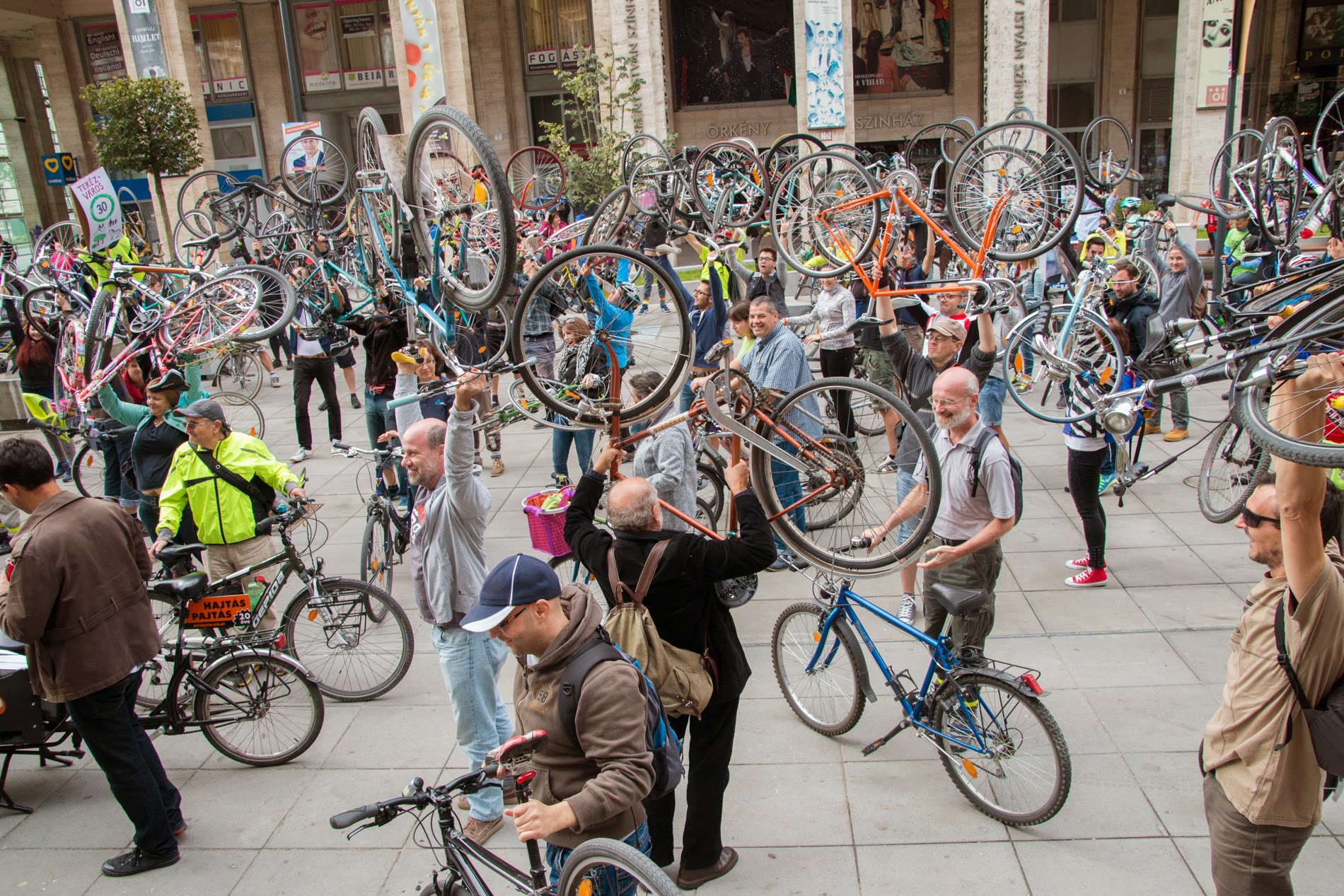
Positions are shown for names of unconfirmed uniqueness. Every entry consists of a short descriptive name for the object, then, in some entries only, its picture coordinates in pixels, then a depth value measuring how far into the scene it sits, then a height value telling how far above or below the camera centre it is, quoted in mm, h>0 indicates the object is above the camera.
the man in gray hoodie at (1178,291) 9219 -1591
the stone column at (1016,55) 18531 +1659
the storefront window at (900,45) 25422 +2753
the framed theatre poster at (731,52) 25766 +2938
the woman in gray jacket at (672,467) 5465 -1727
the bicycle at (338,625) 5293 -2524
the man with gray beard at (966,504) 4359 -1644
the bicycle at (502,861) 2588 -1886
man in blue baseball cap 2639 -1534
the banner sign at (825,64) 18641 +1754
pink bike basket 6070 -2238
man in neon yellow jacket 5211 -1589
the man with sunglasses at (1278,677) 2572 -1569
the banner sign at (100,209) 10328 -61
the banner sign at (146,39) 20172 +3375
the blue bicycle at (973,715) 3941 -2450
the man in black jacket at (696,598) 3541 -1615
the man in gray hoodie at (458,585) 4113 -1747
